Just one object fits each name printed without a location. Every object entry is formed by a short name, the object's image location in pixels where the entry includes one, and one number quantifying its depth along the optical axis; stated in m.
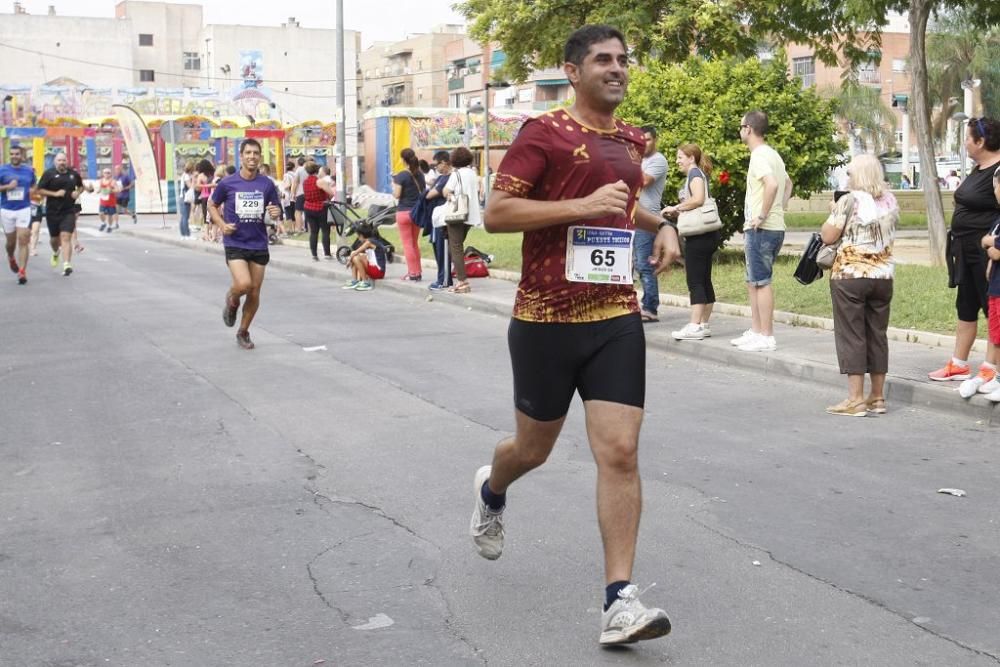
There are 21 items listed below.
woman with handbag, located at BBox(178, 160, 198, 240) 32.47
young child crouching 18.75
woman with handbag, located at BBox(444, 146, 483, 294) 16.41
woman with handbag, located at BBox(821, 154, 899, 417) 8.55
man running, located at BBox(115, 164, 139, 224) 44.03
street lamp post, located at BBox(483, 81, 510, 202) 36.54
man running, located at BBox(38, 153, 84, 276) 20.17
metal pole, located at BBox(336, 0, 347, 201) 31.39
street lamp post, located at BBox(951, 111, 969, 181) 50.22
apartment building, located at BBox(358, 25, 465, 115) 112.25
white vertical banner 44.84
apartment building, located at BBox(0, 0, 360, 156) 87.00
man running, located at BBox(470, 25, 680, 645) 4.29
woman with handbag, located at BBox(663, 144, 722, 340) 11.55
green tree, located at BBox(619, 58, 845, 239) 17.31
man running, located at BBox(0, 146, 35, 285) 18.78
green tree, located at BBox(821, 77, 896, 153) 68.81
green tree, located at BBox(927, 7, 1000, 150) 54.56
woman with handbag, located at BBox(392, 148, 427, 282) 18.80
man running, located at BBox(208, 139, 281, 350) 11.88
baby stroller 20.48
